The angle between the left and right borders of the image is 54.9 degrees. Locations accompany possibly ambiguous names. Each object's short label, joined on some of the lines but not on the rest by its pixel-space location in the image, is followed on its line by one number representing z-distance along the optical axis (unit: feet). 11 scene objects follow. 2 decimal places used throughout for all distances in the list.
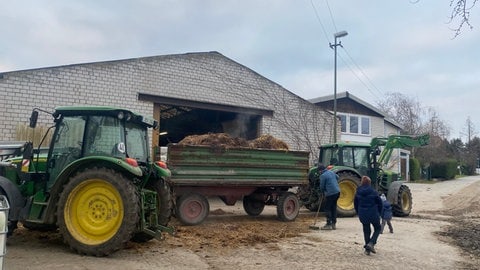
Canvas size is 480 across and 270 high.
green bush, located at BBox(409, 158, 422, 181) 134.31
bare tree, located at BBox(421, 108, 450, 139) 182.82
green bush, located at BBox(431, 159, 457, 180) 149.89
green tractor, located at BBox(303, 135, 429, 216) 47.50
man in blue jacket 37.27
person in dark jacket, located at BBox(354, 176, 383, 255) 27.02
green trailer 35.86
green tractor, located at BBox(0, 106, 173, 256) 22.88
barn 45.78
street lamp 67.67
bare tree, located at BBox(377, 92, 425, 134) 172.45
